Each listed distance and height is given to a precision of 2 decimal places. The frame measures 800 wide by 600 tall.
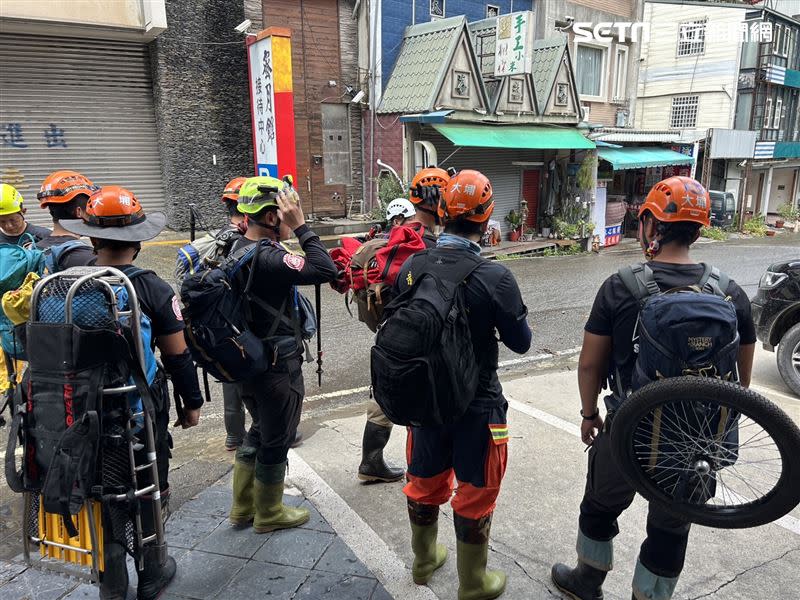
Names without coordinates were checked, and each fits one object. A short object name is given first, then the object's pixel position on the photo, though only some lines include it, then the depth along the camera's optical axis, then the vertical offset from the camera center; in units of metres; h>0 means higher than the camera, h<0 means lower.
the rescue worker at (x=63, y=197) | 3.69 -0.18
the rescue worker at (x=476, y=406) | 2.46 -1.04
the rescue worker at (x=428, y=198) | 3.45 -0.18
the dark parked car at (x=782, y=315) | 5.57 -1.44
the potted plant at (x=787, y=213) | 26.94 -2.22
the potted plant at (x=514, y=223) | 16.75 -1.60
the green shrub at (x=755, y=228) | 23.45 -2.52
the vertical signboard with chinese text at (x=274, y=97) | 10.77 +1.33
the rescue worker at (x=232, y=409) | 4.19 -1.73
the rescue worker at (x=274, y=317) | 2.89 -0.77
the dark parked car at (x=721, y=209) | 22.33 -1.66
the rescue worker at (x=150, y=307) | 2.51 -0.60
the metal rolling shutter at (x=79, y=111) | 10.36 +1.08
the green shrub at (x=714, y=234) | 21.00 -2.45
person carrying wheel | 2.38 -0.88
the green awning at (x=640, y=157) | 17.08 +0.26
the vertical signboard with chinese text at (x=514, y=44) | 13.45 +2.85
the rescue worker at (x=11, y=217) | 4.19 -0.34
